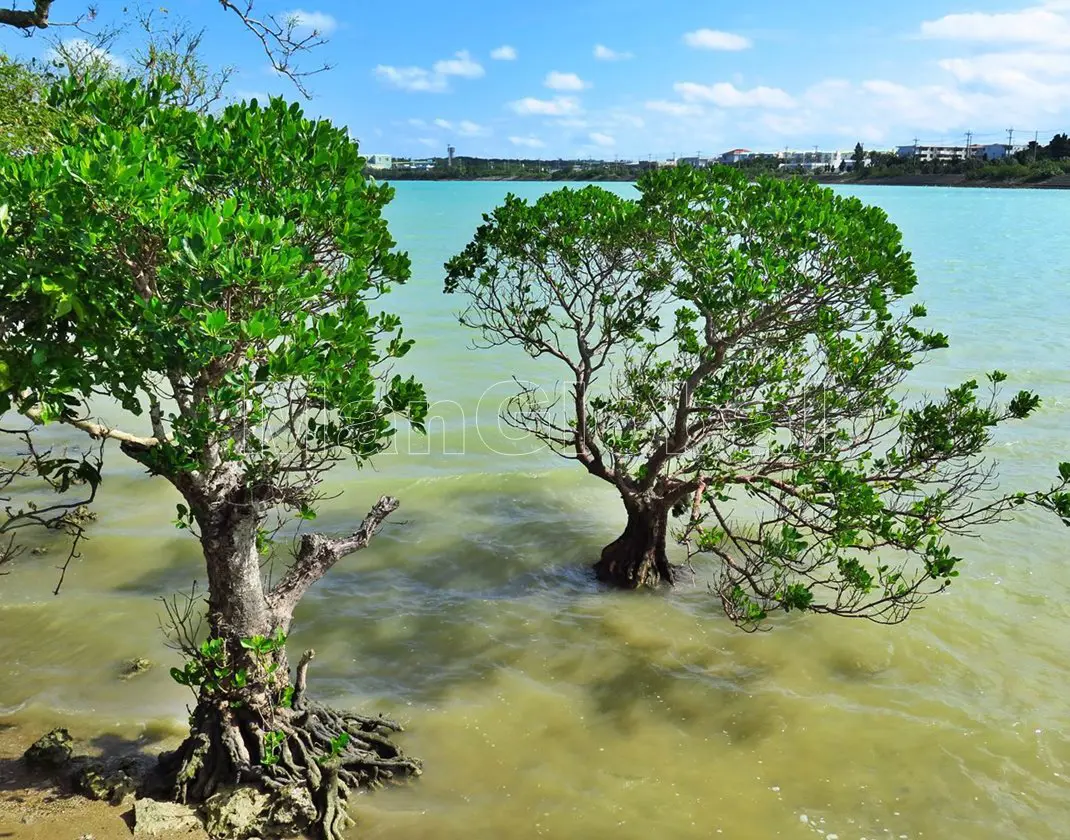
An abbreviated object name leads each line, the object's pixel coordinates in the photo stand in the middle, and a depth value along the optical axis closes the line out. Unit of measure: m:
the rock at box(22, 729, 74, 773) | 6.15
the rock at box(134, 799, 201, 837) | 5.39
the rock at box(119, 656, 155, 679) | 7.99
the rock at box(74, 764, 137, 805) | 5.73
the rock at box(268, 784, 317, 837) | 5.59
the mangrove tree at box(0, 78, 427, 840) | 3.98
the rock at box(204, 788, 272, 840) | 5.43
